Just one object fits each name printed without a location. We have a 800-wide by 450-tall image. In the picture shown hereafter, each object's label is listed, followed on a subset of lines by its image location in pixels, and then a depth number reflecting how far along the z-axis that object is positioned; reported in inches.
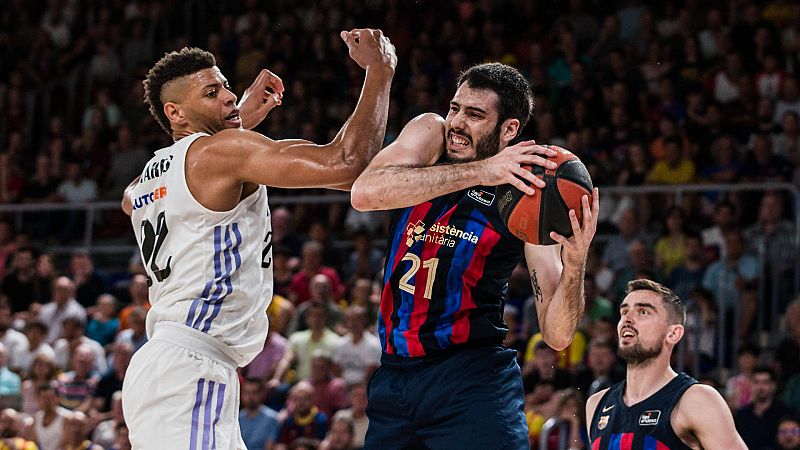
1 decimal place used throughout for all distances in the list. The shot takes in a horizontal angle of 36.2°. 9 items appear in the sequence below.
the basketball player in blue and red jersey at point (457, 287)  204.1
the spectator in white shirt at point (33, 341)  542.9
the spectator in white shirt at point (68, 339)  545.3
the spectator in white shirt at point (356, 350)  476.7
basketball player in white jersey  206.5
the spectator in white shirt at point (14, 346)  545.0
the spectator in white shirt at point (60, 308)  560.7
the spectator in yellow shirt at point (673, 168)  514.3
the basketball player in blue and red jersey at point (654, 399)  260.8
